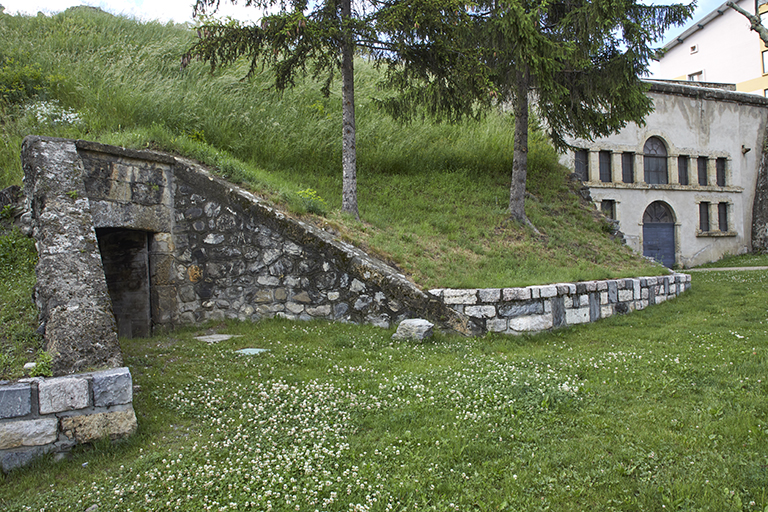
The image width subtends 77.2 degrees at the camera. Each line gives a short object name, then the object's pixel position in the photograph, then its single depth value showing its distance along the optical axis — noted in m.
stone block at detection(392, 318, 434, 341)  6.95
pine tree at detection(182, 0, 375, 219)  9.34
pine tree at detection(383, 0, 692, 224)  9.87
